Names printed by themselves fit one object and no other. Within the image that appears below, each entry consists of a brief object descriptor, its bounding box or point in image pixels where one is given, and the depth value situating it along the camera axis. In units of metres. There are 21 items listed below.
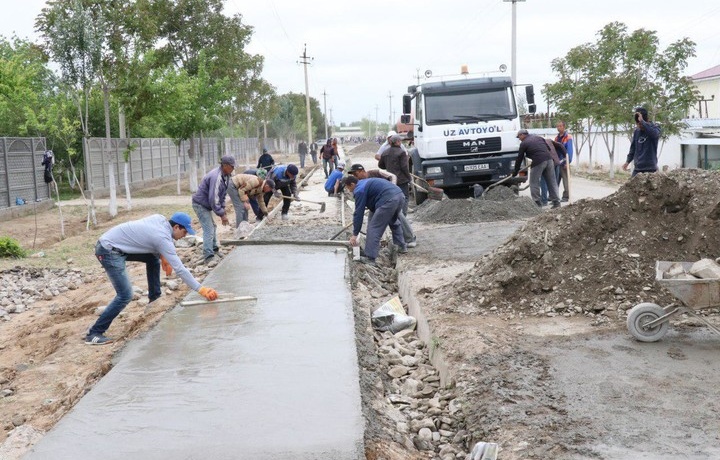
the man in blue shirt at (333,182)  12.75
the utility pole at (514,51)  30.67
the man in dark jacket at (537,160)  14.38
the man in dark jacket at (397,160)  13.88
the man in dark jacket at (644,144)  10.60
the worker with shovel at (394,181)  10.81
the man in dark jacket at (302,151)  43.62
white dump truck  15.32
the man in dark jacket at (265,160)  20.31
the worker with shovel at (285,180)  14.58
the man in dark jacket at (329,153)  27.73
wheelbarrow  5.59
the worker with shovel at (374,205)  9.83
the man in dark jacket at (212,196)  10.37
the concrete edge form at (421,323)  6.16
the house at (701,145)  25.31
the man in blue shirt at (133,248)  7.01
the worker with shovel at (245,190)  11.81
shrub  13.53
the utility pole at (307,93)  52.60
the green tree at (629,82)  23.61
